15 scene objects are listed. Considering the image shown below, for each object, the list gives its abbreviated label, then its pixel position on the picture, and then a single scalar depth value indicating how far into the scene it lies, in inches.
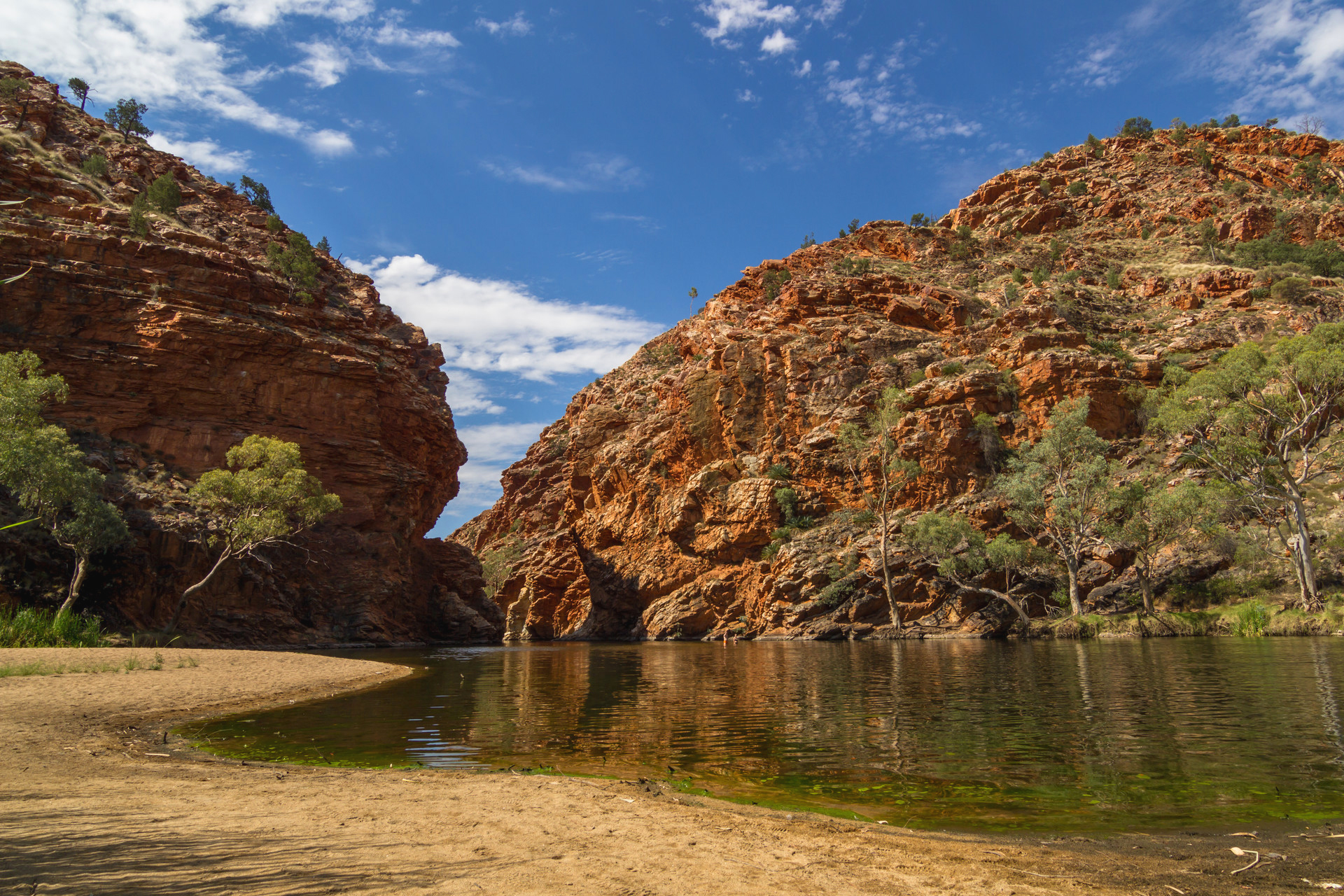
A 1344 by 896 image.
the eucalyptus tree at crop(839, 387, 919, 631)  2370.8
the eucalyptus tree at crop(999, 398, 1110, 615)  1828.2
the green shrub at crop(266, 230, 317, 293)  2488.9
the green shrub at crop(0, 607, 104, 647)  1037.8
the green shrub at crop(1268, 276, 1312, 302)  2576.3
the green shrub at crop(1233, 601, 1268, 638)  1425.9
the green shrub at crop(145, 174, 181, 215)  2351.1
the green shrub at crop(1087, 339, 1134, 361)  2506.2
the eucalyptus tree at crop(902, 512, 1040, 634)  1868.8
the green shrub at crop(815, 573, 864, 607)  2215.8
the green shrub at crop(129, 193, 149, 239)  2106.3
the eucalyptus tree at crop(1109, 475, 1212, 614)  1633.9
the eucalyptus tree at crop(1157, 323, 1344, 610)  1461.6
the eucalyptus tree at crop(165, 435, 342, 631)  1546.5
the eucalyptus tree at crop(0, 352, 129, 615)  1218.0
